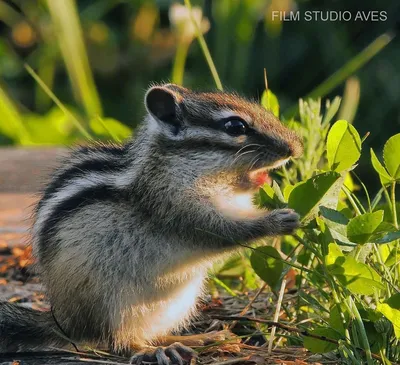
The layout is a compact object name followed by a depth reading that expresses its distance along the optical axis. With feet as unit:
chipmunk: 18.03
